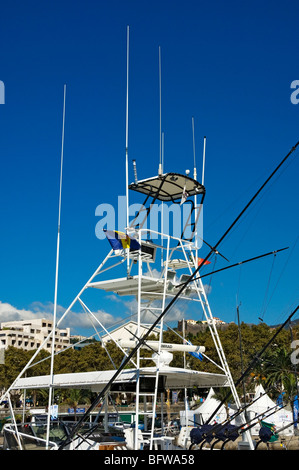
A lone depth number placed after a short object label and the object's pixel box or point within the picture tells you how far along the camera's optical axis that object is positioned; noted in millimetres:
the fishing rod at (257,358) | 13758
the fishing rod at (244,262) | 16906
